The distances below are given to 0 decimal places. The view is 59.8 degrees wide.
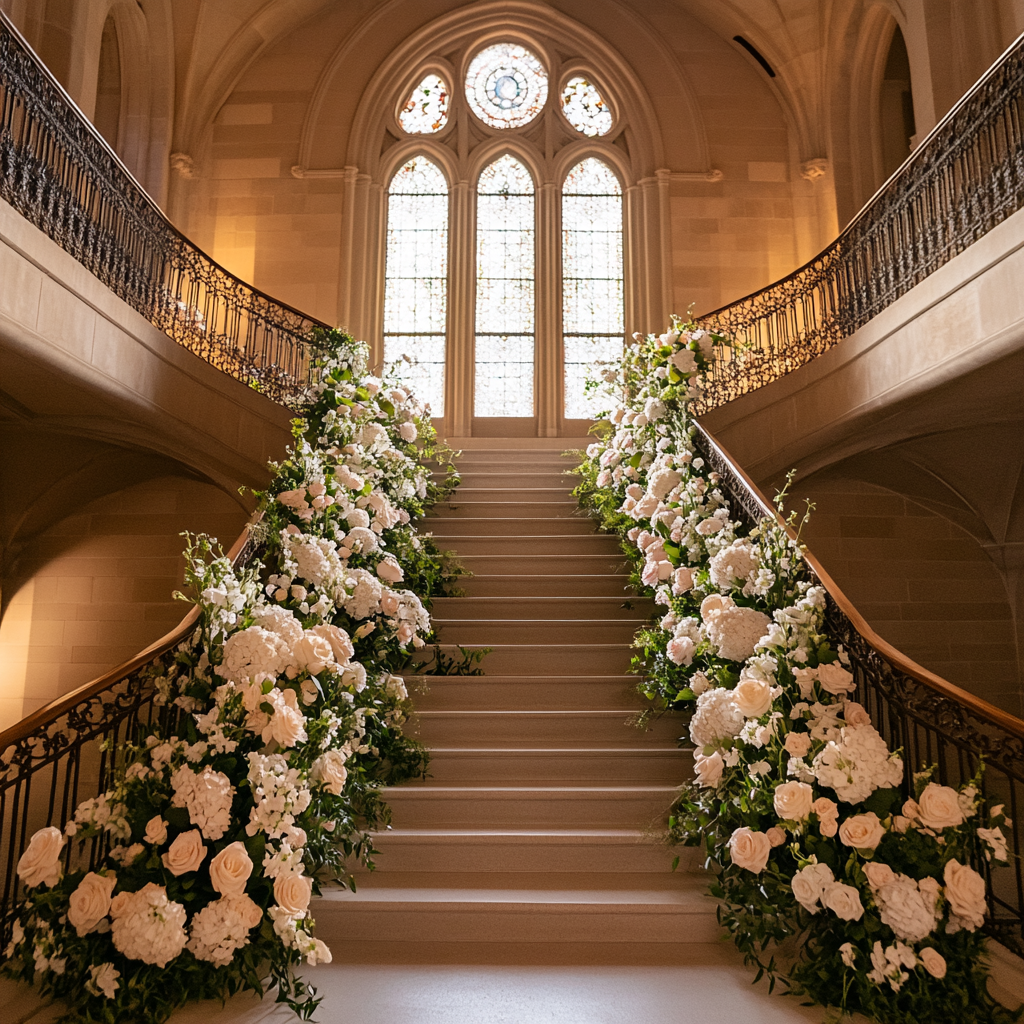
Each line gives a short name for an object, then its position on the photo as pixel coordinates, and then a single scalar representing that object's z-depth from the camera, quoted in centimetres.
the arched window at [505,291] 1126
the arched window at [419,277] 1118
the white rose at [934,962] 264
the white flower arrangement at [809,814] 271
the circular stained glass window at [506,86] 1181
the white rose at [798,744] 309
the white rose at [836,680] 319
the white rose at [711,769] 333
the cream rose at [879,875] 278
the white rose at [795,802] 296
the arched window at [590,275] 1120
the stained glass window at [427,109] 1170
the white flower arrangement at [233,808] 271
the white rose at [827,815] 292
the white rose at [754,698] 320
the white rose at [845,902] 276
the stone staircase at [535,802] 324
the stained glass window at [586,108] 1173
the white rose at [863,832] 285
